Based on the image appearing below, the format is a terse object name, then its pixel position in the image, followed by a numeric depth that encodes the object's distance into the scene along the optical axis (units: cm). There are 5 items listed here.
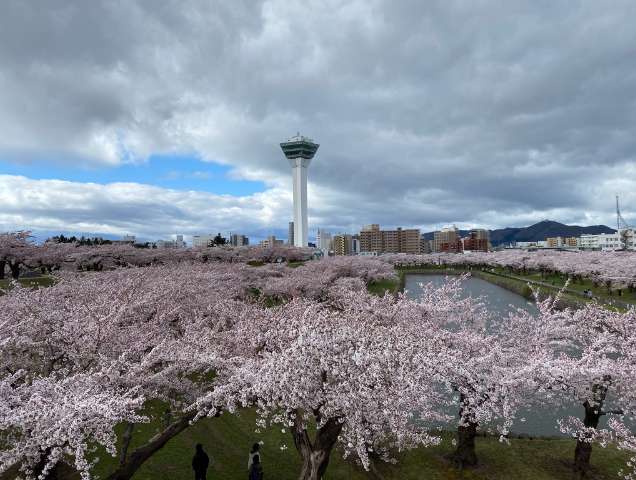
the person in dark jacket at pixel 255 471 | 1192
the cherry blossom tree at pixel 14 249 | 4381
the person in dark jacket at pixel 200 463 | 1206
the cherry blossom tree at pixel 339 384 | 887
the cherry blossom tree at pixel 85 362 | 767
